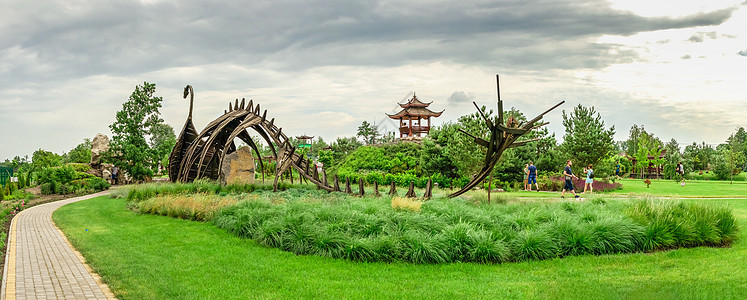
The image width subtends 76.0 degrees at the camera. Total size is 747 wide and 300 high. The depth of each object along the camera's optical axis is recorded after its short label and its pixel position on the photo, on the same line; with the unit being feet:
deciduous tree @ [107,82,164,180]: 92.07
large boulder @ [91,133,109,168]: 102.17
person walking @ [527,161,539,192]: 75.72
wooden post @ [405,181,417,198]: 40.18
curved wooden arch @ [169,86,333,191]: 48.34
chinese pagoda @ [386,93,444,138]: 162.20
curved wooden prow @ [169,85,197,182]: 61.98
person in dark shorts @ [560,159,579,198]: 59.82
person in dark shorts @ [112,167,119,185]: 97.09
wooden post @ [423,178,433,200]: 41.18
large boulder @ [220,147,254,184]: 60.75
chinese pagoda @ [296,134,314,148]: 202.55
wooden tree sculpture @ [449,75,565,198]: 33.63
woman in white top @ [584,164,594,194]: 67.78
